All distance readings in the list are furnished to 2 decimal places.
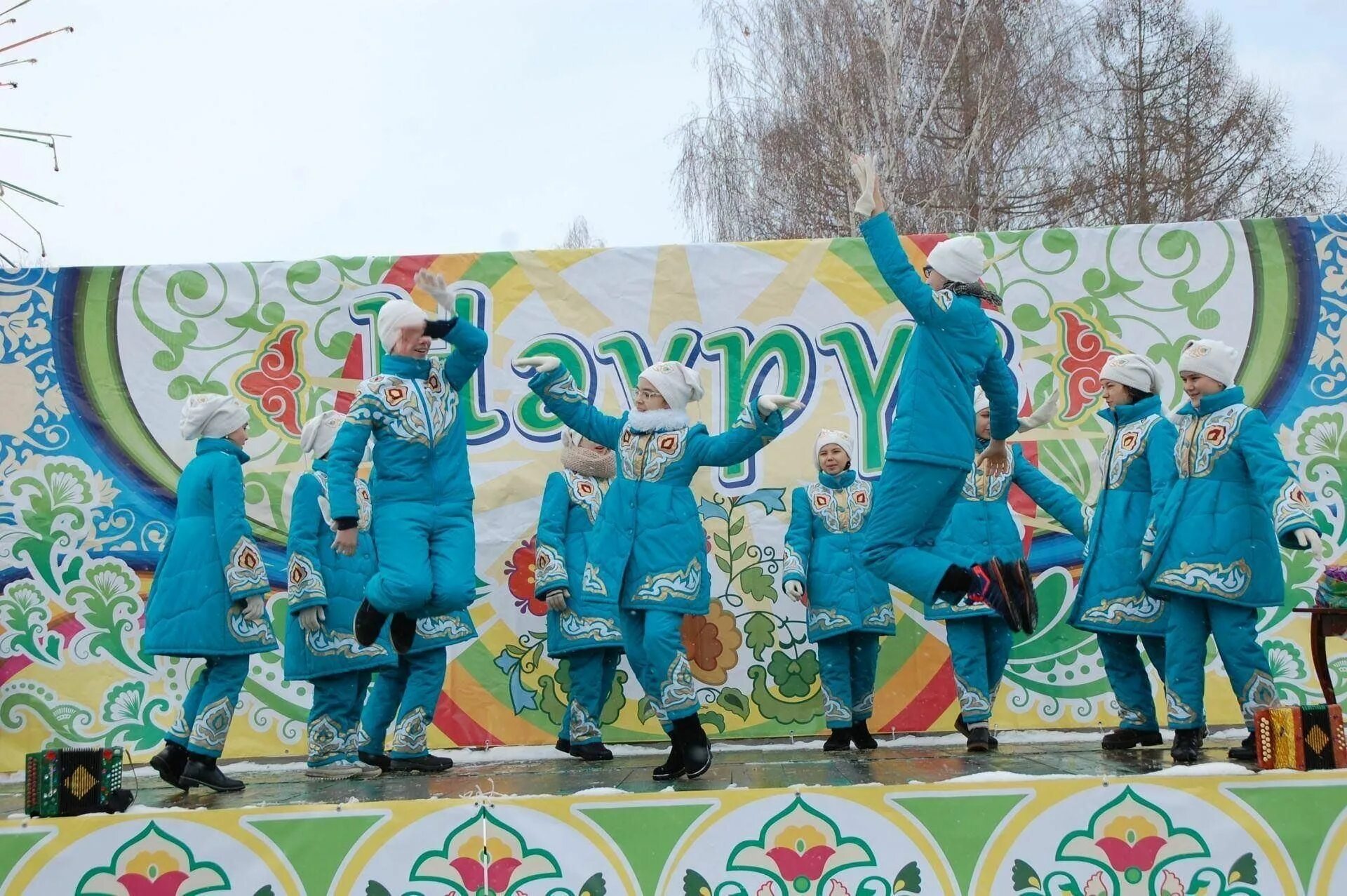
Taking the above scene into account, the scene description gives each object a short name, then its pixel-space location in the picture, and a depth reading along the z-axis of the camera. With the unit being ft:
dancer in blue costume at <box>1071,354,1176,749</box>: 17.53
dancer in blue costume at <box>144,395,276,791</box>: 15.92
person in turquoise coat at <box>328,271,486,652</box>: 16.12
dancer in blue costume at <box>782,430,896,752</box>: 19.72
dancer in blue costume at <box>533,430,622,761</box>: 19.54
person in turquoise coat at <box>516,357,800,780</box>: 15.25
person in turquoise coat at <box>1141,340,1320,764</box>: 15.33
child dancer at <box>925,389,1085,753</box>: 18.69
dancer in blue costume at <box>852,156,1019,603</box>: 15.26
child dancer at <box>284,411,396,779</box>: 17.60
